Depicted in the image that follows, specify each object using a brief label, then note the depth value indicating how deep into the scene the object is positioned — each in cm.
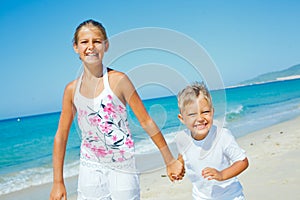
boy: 260
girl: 231
